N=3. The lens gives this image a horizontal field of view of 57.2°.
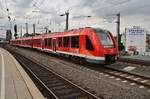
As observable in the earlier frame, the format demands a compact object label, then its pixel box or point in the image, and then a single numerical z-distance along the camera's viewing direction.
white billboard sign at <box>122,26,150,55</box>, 23.00
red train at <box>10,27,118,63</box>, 9.52
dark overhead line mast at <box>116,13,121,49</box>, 19.25
